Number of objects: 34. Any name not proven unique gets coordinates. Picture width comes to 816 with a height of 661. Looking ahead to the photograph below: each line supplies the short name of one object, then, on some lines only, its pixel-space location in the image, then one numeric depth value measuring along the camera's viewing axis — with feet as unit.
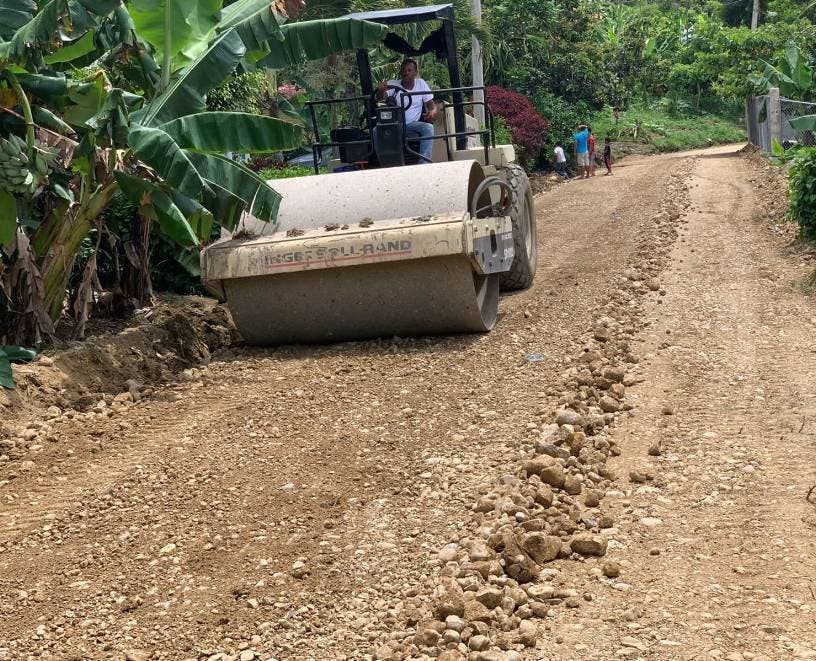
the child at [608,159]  89.56
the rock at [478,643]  12.22
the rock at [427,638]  12.34
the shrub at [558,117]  100.32
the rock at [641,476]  17.29
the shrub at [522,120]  87.61
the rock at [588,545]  14.69
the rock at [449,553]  14.64
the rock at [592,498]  16.44
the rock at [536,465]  17.16
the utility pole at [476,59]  75.05
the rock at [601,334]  26.45
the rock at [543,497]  16.08
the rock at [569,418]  19.62
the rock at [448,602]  12.82
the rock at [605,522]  15.61
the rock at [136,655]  12.75
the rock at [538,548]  14.46
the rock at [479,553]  14.21
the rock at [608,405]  21.08
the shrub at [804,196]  38.96
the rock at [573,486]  16.85
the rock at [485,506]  16.15
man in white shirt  32.89
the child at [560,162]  90.58
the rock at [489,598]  13.09
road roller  25.77
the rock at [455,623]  12.51
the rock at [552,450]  17.94
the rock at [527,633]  12.39
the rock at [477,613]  12.71
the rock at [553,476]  16.83
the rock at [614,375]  22.84
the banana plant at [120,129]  23.53
